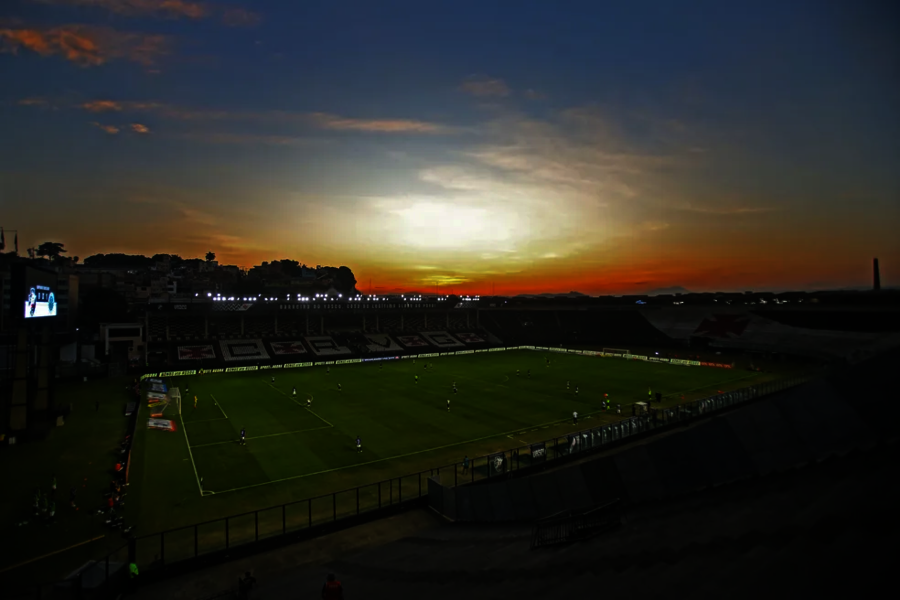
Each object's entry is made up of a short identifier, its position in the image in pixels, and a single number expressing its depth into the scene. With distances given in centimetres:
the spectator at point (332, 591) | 1035
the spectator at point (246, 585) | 1330
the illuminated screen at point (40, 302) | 3253
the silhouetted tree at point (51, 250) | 17562
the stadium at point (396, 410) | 1736
